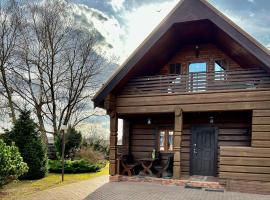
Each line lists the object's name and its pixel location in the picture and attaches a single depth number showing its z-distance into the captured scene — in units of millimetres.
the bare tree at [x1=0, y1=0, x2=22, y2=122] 17075
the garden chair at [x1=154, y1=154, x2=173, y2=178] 9756
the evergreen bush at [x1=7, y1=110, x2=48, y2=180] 11141
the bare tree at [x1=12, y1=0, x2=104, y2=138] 17915
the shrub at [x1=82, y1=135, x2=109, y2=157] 18878
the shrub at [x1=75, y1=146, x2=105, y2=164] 16497
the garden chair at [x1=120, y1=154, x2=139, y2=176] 10052
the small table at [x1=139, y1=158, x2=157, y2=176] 9993
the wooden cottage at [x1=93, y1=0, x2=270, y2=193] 8413
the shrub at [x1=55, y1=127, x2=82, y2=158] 15908
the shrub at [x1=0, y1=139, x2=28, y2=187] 8200
